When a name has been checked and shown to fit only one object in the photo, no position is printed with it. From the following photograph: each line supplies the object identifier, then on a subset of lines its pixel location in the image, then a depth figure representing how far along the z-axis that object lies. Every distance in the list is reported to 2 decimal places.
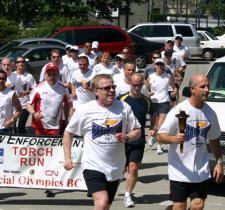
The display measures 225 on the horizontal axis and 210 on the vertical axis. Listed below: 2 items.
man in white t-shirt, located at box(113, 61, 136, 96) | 9.63
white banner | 8.65
